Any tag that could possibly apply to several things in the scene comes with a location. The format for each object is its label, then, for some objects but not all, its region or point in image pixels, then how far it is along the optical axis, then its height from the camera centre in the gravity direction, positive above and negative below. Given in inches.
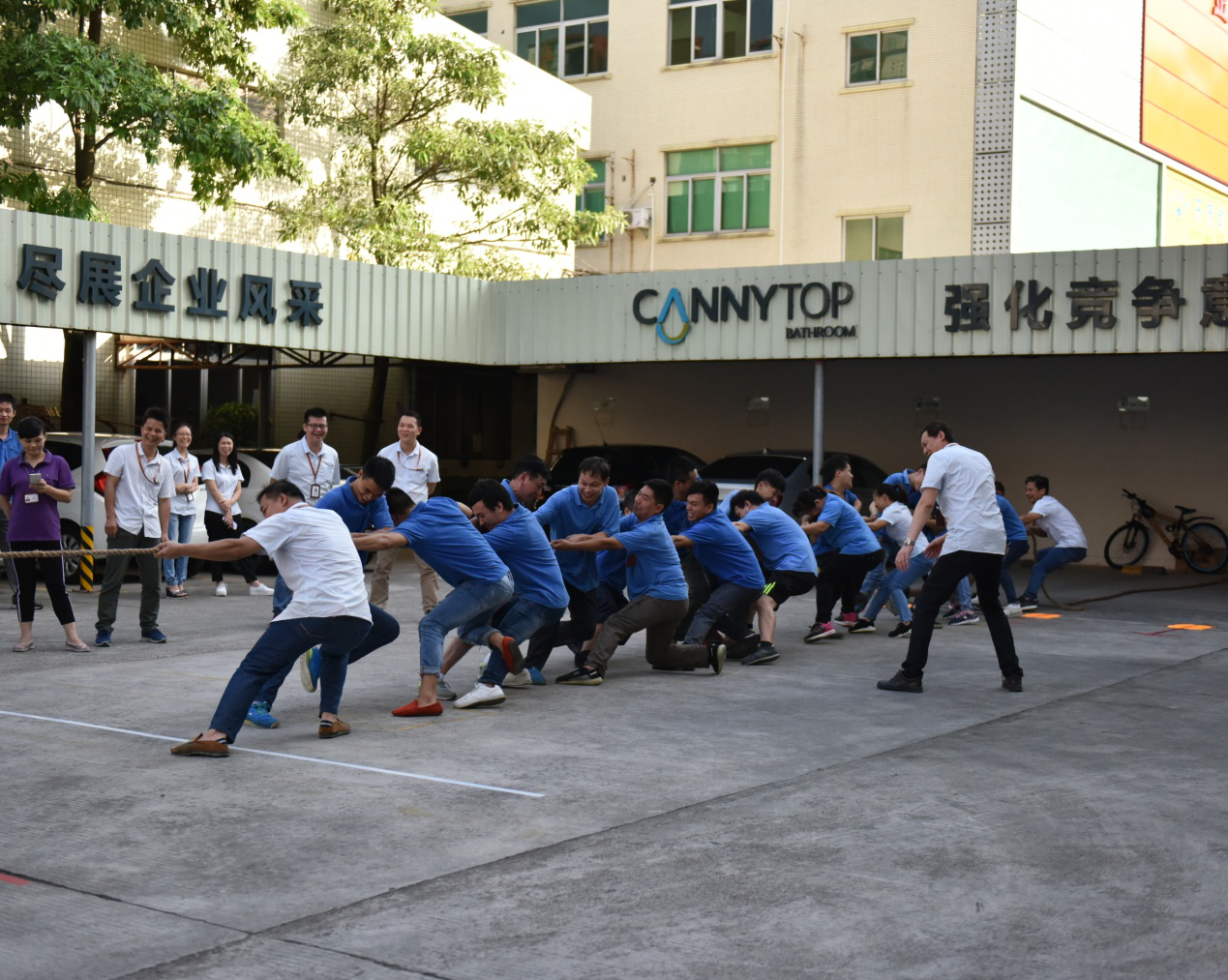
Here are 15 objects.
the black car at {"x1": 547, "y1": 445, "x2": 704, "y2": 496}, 827.4 +2.1
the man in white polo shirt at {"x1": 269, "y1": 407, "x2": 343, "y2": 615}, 507.5 -0.7
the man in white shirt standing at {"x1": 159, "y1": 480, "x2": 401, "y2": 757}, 284.7 -28.2
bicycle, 798.5 -35.9
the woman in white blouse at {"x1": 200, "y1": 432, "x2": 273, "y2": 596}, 582.9 -12.1
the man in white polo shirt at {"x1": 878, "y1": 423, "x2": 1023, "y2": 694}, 379.2 -21.4
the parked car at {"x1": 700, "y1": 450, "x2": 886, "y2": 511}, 766.5 -0.8
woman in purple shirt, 426.9 -17.0
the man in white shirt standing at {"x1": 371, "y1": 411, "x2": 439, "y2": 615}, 502.6 -2.4
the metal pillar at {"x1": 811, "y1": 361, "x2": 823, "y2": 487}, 731.4 +21.7
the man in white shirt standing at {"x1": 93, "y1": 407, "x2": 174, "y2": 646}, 448.1 -15.9
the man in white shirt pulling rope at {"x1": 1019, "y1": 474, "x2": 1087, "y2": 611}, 570.9 -22.1
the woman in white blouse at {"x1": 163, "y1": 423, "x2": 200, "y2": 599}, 538.9 -17.0
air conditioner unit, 1181.1 +198.6
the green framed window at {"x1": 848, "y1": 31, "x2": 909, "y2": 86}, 1087.0 +305.6
